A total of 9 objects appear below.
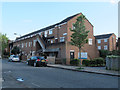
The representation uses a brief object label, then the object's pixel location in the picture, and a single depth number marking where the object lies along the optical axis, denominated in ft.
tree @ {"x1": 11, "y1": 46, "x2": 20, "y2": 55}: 97.19
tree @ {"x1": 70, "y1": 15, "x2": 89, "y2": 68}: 38.92
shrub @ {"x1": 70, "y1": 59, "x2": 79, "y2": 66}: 50.01
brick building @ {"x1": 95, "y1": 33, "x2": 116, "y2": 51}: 114.53
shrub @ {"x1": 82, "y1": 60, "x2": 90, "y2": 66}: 50.02
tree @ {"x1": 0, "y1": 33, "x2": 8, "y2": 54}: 144.77
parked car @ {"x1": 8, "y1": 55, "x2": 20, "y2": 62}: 73.74
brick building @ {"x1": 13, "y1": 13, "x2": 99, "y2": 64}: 62.68
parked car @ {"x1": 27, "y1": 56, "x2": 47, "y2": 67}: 45.53
